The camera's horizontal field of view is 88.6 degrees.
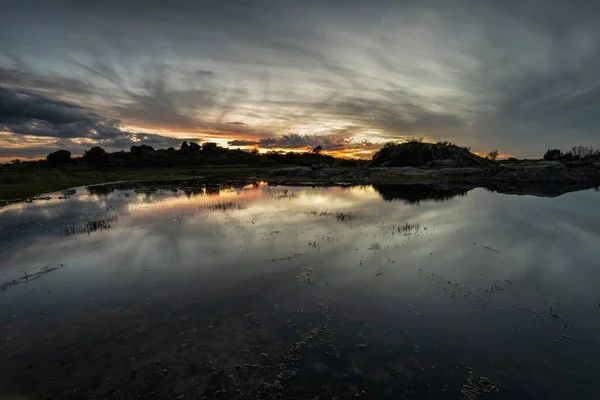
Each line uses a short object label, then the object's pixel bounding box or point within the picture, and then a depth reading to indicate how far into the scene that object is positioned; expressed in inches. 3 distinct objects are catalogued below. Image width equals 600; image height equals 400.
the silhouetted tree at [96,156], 6801.2
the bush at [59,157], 7342.5
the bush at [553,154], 5996.6
